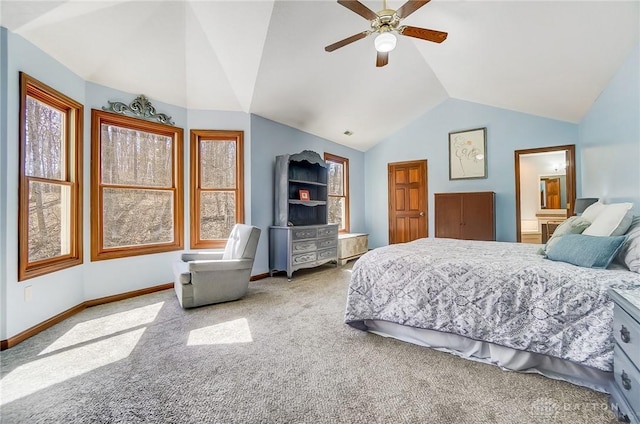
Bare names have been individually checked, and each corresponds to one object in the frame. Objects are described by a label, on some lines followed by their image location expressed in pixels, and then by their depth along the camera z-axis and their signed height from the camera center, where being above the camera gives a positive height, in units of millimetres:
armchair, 3109 -677
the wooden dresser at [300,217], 4500 -63
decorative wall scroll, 3527 +1366
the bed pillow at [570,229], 2334 -148
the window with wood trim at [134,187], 3451 +378
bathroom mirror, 6566 +479
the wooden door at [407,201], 6180 +272
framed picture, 5516 +1160
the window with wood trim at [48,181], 2516 +352
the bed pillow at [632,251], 1749 -262
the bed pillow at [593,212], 2427 -8
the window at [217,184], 4289 +469
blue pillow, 1836 -263
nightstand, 1270 -704
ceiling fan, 2340 +1680
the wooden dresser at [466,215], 5070 -52
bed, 1666 -649
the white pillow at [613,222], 2033 -81
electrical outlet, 2497 -682
